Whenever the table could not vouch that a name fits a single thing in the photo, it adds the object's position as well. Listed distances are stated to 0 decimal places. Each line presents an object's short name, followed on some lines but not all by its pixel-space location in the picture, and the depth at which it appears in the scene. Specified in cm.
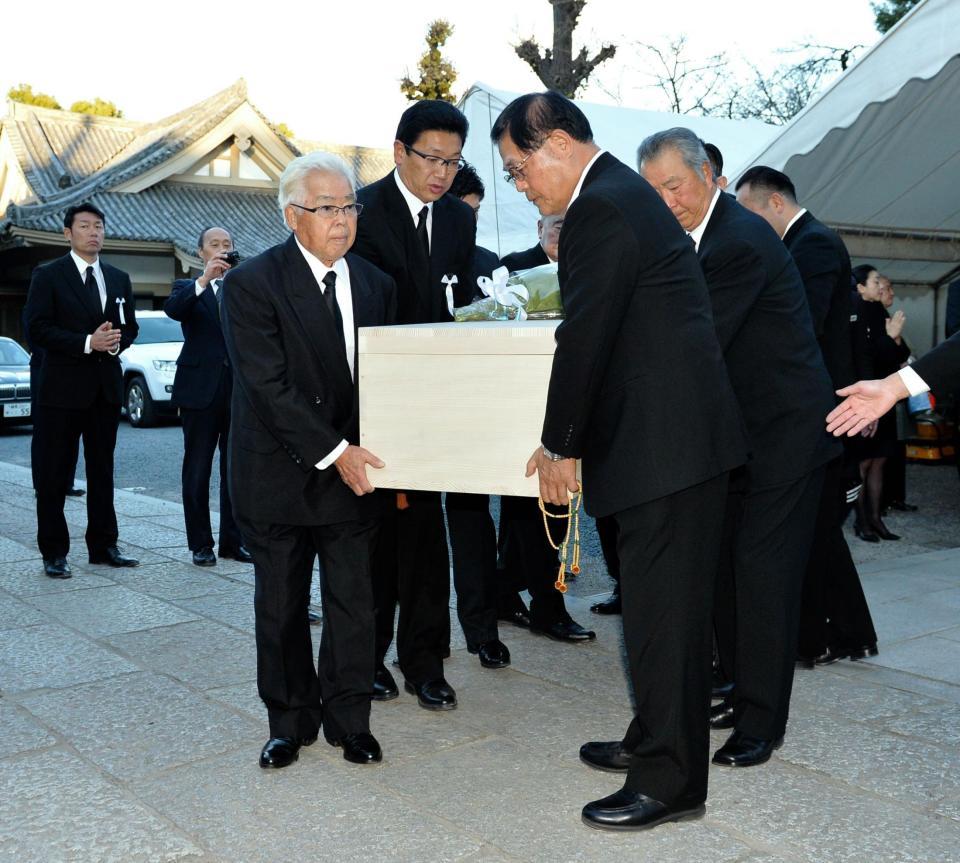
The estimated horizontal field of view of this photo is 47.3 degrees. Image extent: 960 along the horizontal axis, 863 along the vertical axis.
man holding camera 633
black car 1581
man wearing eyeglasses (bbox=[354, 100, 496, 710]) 385
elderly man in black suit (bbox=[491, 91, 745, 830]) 267
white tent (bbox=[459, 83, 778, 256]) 895
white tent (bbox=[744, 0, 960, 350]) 644
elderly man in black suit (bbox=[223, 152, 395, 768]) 319
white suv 1594
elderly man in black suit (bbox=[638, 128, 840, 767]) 331
